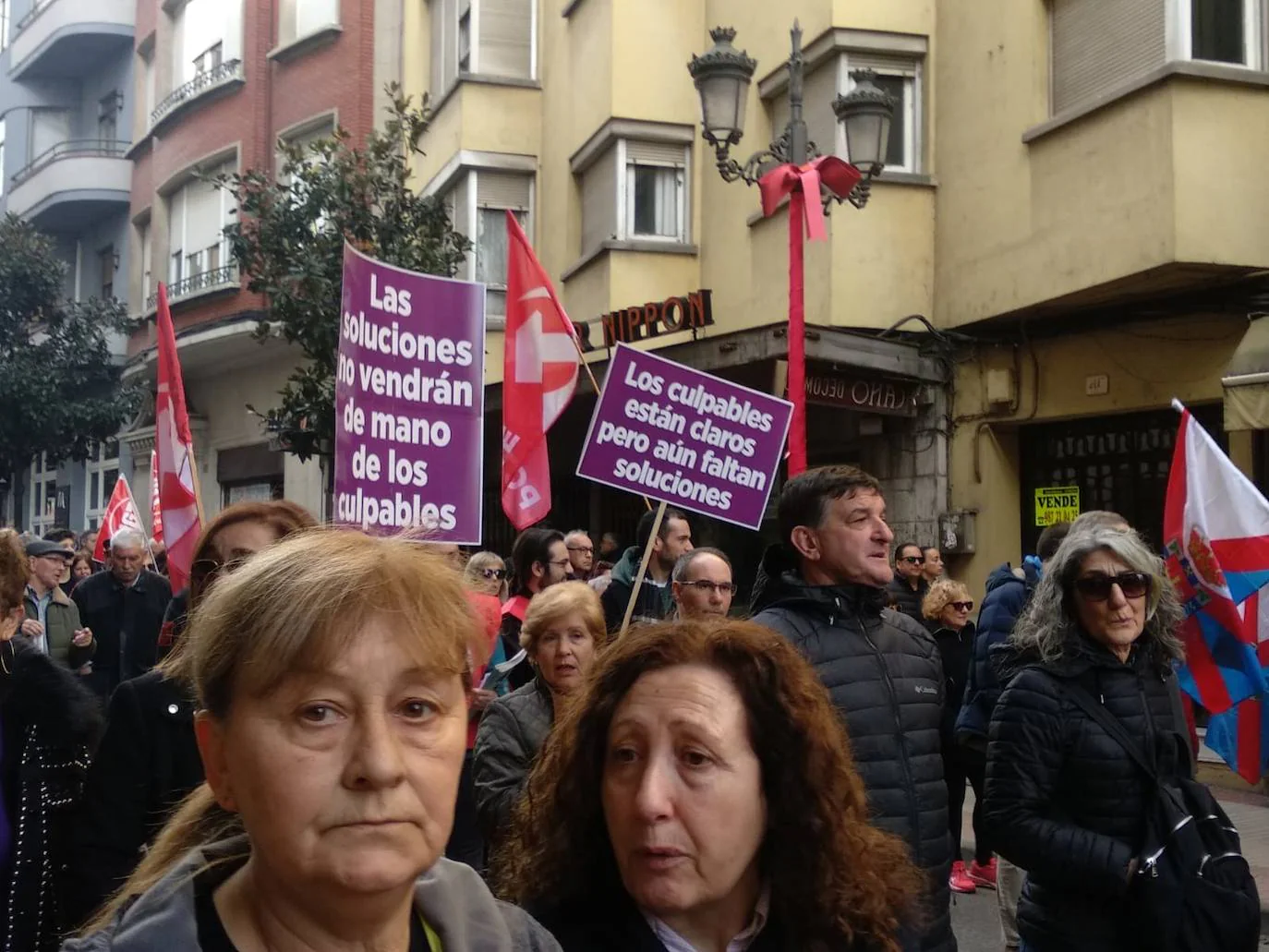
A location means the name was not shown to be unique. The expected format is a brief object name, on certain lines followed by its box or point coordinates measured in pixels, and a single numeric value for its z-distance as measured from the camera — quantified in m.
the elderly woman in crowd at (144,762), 3.07
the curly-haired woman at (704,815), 2.12
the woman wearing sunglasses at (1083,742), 3.47
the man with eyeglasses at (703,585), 5.93
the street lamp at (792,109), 9.78
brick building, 21.91
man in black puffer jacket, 3.70
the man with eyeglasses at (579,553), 8.73
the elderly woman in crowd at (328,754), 1.43
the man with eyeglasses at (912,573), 8.61
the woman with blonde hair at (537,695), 3.92
